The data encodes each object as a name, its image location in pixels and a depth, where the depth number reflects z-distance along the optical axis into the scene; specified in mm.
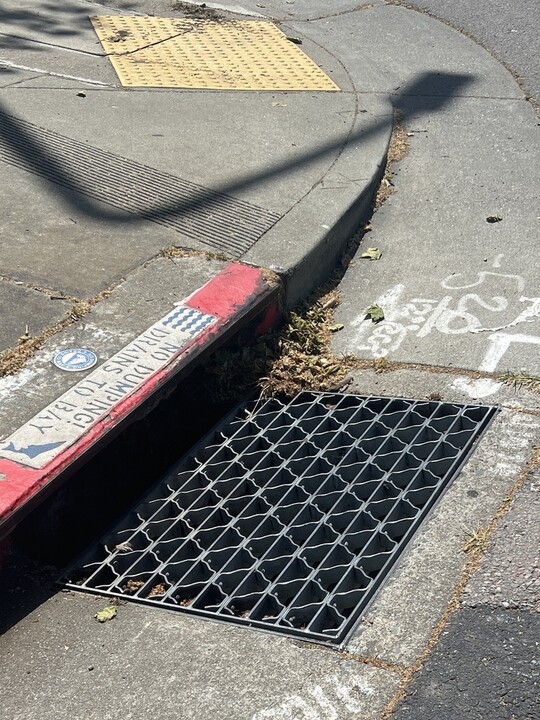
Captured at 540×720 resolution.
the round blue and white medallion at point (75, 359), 3689
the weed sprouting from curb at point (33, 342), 3693
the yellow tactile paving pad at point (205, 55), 6406
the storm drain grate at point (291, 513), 3045
